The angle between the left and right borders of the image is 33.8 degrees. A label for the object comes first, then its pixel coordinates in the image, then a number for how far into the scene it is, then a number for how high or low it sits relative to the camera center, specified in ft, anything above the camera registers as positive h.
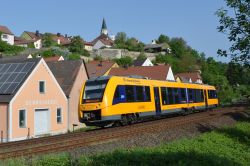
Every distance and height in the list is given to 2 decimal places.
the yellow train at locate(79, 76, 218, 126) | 70.39 +3.36
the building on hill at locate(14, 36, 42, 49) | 416.56 +83.74
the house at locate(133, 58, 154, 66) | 302.45 +40.71
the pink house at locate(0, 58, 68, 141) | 95.61 +5.30
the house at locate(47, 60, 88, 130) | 122.93 +13.20
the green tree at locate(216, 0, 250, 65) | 61.82 +12.88
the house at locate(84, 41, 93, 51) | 496.72 +90.53
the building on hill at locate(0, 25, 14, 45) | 374.63 +82.06
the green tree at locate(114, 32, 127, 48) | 458.91 +90.37
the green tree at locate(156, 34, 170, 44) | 543.39 +102.56
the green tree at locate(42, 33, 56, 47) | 389.80 +77.03
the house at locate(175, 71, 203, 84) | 293.86 +27.26
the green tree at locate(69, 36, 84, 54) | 350.02 +63.41
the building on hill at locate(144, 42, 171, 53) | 470.39 +77.49
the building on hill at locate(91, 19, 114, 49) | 520.83 +97.23
